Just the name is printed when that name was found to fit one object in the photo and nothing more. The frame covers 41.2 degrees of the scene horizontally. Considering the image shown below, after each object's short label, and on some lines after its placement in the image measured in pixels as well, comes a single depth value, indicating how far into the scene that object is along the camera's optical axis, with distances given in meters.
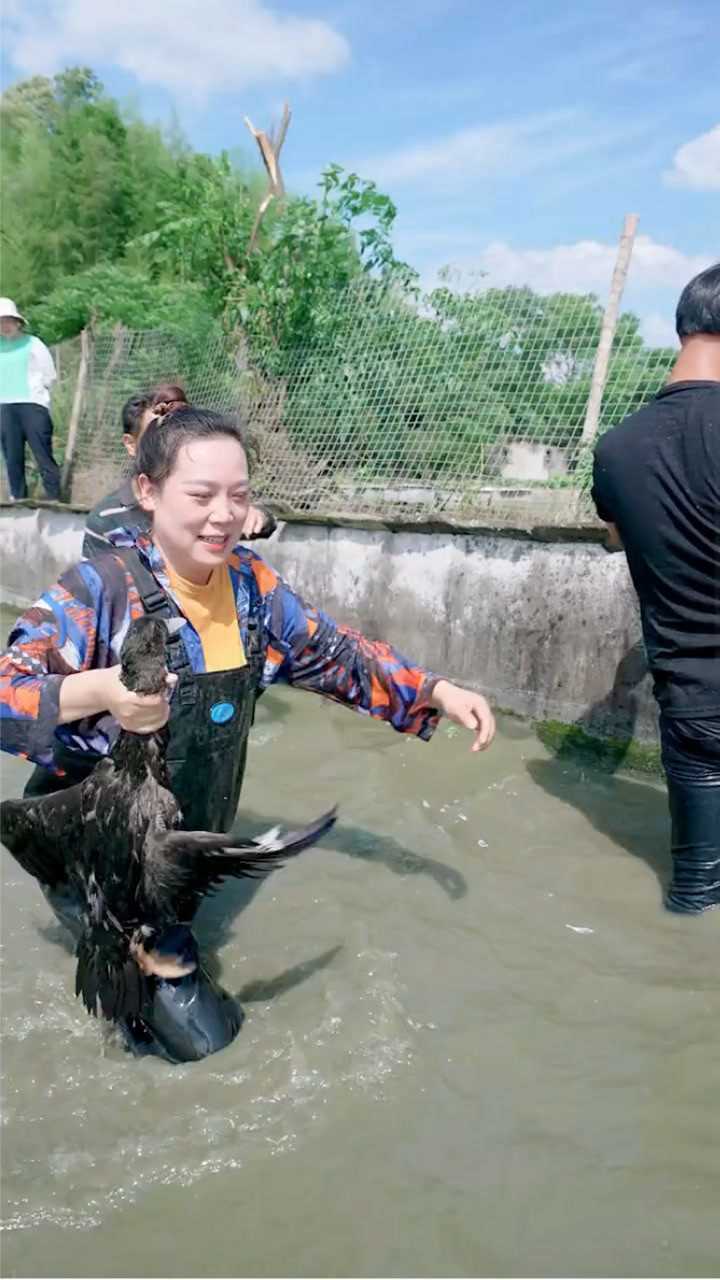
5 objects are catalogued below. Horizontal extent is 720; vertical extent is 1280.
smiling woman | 2.37
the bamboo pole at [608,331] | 5.40
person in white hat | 9.02
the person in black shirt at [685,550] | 3.19
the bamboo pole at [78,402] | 9.77
